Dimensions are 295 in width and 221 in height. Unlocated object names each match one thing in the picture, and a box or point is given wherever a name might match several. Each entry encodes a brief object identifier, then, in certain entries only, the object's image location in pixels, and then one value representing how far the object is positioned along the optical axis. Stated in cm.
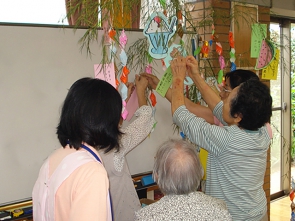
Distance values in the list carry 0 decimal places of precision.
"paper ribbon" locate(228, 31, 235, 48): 226
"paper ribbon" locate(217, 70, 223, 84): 216
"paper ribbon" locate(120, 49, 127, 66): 173
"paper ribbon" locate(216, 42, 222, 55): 225
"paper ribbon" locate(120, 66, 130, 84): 174
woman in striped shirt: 158
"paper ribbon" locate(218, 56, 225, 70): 226
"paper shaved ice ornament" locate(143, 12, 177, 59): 177
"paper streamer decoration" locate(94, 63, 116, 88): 176
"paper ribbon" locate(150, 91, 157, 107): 198
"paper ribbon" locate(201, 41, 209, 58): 215
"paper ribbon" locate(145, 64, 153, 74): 200
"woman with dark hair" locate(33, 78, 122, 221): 110
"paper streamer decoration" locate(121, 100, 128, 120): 178
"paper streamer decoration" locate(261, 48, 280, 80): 238
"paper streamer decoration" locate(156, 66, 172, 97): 181
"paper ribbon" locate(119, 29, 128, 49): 175
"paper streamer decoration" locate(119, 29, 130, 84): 174
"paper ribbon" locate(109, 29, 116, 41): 169
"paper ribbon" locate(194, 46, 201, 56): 218
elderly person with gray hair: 115
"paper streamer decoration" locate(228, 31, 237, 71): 226
